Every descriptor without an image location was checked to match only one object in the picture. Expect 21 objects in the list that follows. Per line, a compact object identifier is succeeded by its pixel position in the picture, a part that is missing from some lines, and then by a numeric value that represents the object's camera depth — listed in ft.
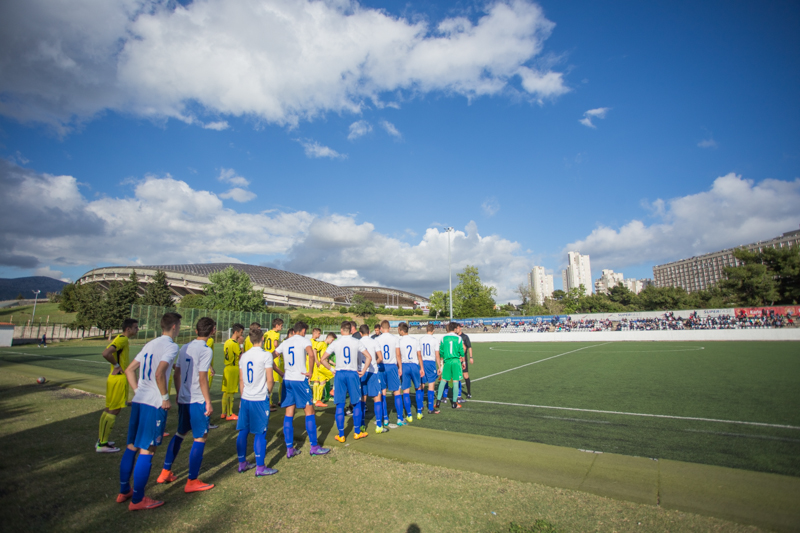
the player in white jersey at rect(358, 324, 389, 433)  20.38
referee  28.71
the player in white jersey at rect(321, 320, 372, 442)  18.40
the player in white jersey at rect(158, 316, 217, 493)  13.07
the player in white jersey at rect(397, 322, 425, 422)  24.18
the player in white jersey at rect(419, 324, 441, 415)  26.53
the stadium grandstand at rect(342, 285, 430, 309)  453.17
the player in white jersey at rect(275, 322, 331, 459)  16.63
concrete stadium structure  303.07
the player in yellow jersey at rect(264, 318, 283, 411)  25.92
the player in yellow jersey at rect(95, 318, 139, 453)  17.35
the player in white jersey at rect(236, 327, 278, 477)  14.57
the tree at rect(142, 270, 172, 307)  184.75
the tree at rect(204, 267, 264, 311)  173.78
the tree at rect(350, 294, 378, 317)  246.06
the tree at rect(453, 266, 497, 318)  200.44
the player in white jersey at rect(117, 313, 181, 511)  11.89
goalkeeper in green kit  26.43
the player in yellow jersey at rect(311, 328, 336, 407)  27.04
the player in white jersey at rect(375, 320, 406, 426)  22.07
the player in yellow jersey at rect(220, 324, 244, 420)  24.27
